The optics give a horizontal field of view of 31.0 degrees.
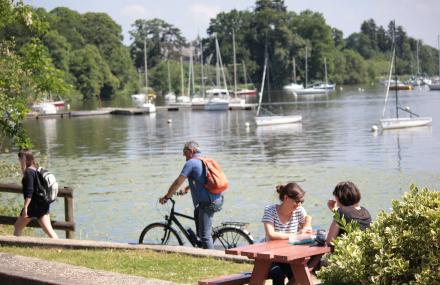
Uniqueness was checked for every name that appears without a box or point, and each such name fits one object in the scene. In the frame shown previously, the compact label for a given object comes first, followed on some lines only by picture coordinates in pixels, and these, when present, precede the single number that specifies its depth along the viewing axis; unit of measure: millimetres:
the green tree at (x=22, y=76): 16594
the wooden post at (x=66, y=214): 14016
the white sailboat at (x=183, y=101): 115362
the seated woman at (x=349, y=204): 7949
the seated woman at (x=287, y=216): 8195
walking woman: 12641
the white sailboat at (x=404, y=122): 58281
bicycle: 11703
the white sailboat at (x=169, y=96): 142750
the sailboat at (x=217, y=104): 103000
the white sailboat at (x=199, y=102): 111562
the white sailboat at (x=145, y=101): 103000
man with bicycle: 11586
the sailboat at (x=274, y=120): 69688
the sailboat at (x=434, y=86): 159750
